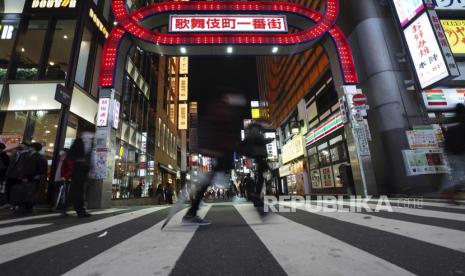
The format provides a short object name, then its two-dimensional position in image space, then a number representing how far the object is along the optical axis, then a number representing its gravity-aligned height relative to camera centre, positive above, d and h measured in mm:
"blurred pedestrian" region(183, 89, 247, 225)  3354 +938
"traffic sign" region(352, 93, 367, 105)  8375 +3228
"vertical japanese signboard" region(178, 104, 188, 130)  33656 +11660
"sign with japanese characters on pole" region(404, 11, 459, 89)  8330 +5144
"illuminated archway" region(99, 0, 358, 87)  9797 +7132
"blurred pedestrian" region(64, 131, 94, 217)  4242 +630
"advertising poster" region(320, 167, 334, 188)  14452 +911
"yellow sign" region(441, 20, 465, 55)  11180 +7336
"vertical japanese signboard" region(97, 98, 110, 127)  8008 +3119
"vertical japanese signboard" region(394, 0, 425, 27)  9359 +7362
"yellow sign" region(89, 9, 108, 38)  11325 +9088
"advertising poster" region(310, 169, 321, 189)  16578 +980
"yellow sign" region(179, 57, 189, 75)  33594 +18812
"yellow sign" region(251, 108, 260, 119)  40844 +14438
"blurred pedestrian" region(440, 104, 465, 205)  4777 +943
